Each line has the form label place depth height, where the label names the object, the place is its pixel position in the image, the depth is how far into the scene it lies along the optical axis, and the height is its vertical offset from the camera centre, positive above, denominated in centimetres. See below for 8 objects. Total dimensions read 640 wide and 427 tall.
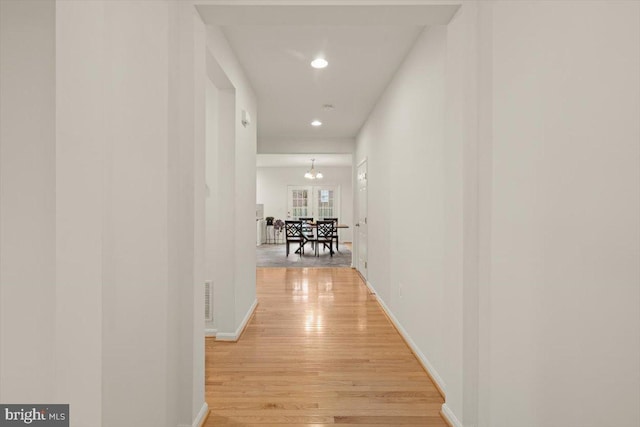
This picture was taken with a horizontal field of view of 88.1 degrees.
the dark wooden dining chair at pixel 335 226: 821 -35
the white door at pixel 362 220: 538 -14
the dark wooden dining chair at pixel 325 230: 811 -45
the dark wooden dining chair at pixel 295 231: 829 -53
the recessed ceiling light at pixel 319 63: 306 +140
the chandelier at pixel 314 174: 1006 +116
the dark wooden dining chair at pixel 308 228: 839 -43
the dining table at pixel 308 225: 831 -35
